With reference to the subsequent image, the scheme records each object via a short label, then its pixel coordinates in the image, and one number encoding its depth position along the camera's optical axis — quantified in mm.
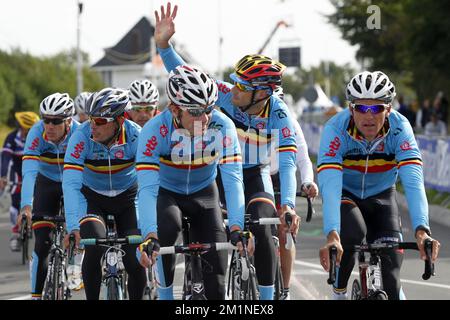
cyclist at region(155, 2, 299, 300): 16547
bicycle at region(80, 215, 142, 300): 15164
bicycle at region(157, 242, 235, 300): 14031
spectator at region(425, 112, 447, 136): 64187
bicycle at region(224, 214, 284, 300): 14953
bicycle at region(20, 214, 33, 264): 18094
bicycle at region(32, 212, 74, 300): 17703
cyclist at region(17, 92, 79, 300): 19125
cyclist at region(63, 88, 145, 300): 16234
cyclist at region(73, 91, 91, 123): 27653
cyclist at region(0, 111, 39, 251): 31073
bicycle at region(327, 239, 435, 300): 13227
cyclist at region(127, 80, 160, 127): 23062
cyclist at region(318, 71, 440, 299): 14070
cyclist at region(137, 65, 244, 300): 14460
